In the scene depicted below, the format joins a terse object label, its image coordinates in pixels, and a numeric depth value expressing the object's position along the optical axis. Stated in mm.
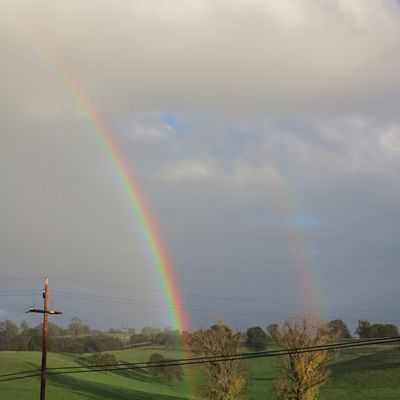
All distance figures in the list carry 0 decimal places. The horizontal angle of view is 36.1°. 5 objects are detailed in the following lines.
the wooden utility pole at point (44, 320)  41094
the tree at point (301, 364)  73312
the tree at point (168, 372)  128750
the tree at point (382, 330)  177375
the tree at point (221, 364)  78562
